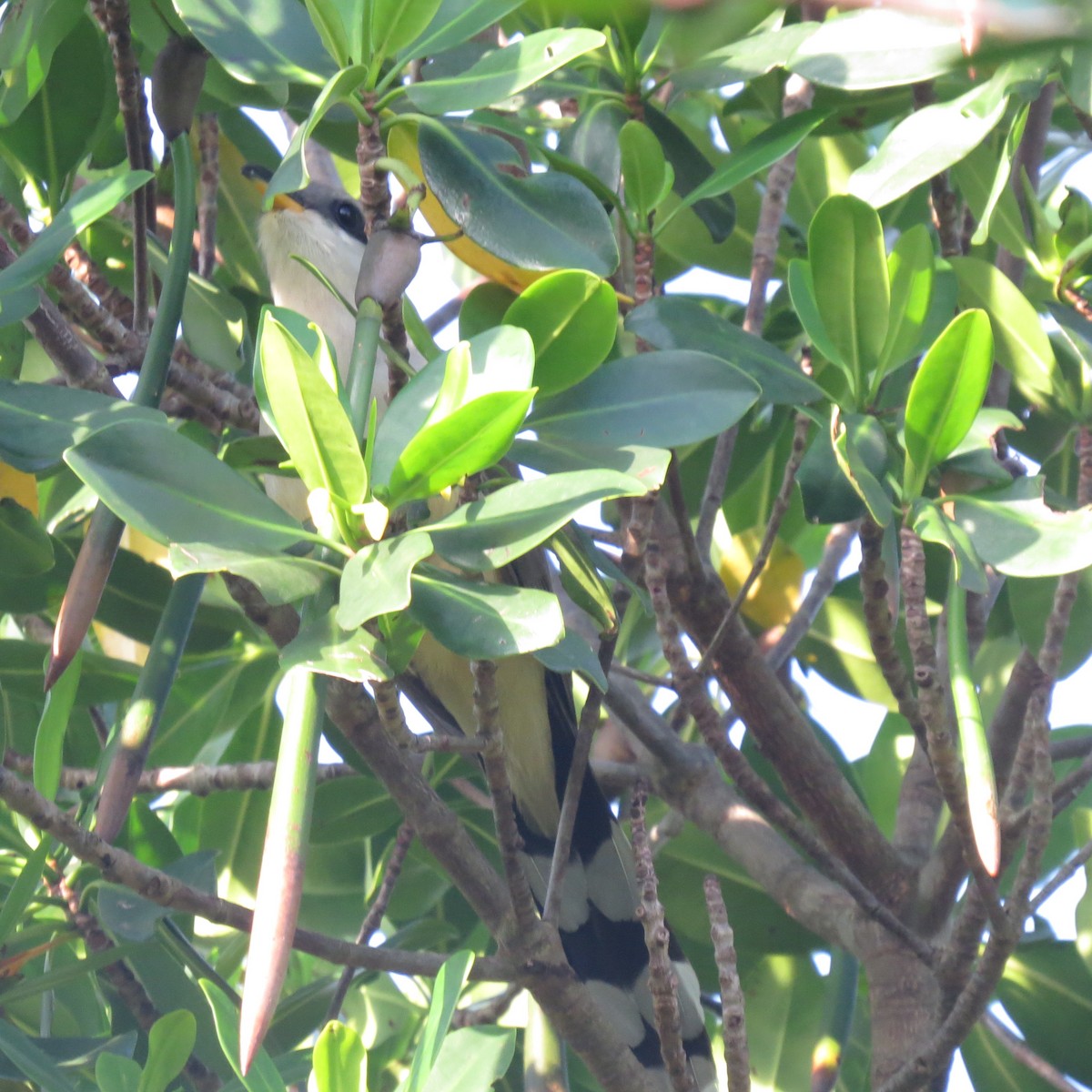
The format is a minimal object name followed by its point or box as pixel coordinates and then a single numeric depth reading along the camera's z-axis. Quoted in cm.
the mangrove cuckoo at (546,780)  738
